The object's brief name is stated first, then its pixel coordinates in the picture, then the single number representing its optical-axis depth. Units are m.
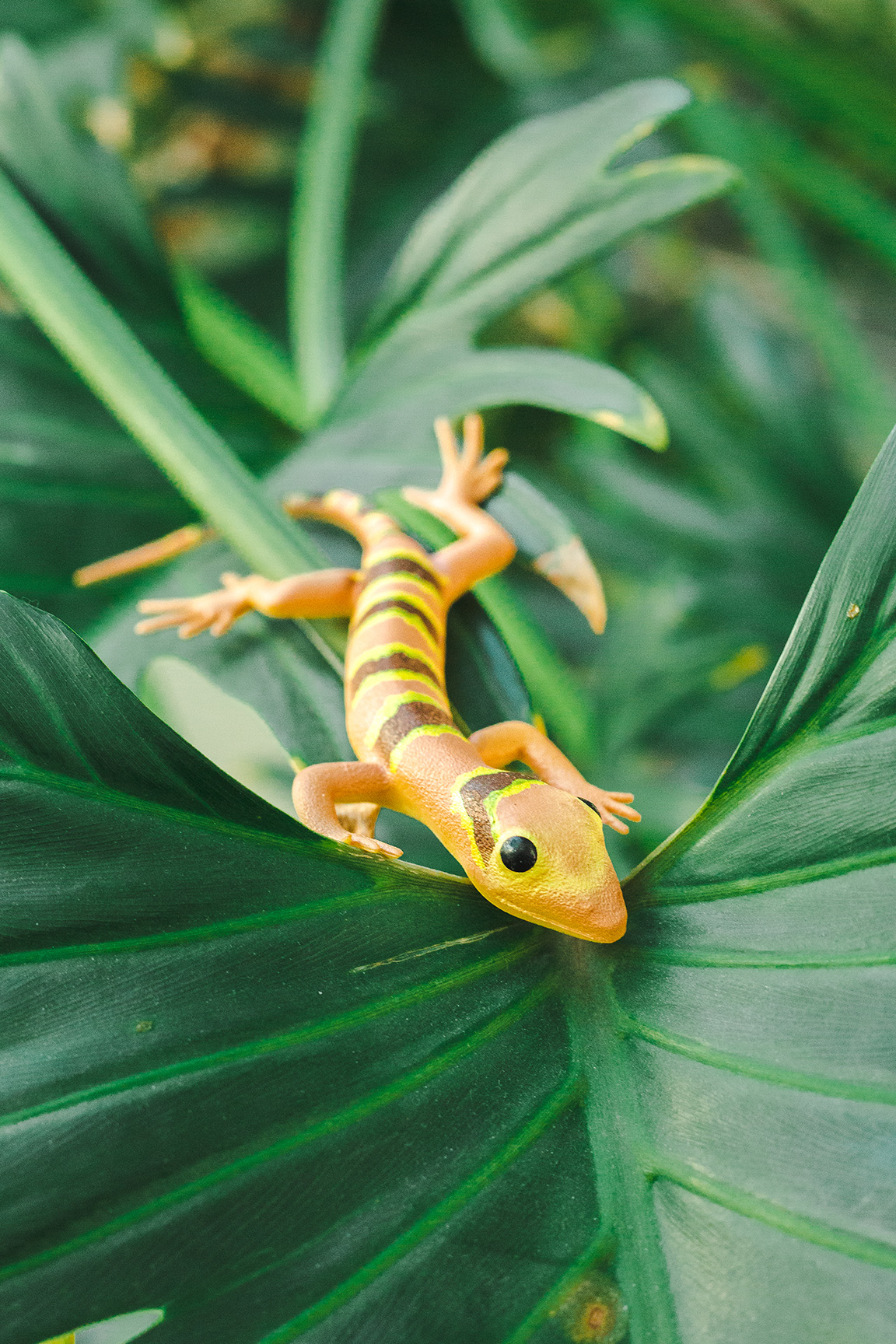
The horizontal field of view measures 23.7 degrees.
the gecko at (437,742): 0.33
